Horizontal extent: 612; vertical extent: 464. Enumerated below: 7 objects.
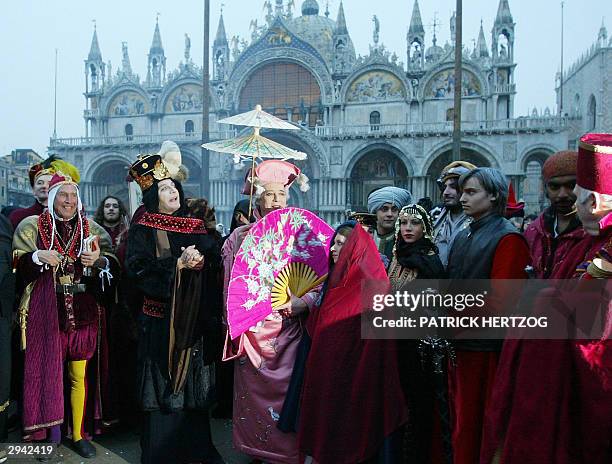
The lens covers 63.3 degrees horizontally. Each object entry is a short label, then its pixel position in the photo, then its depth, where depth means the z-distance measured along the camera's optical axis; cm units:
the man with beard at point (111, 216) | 466
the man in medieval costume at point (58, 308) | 343
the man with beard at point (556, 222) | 247
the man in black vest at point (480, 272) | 246
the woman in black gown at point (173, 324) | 325
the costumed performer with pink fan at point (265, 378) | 325
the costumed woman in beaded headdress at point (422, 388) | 277
